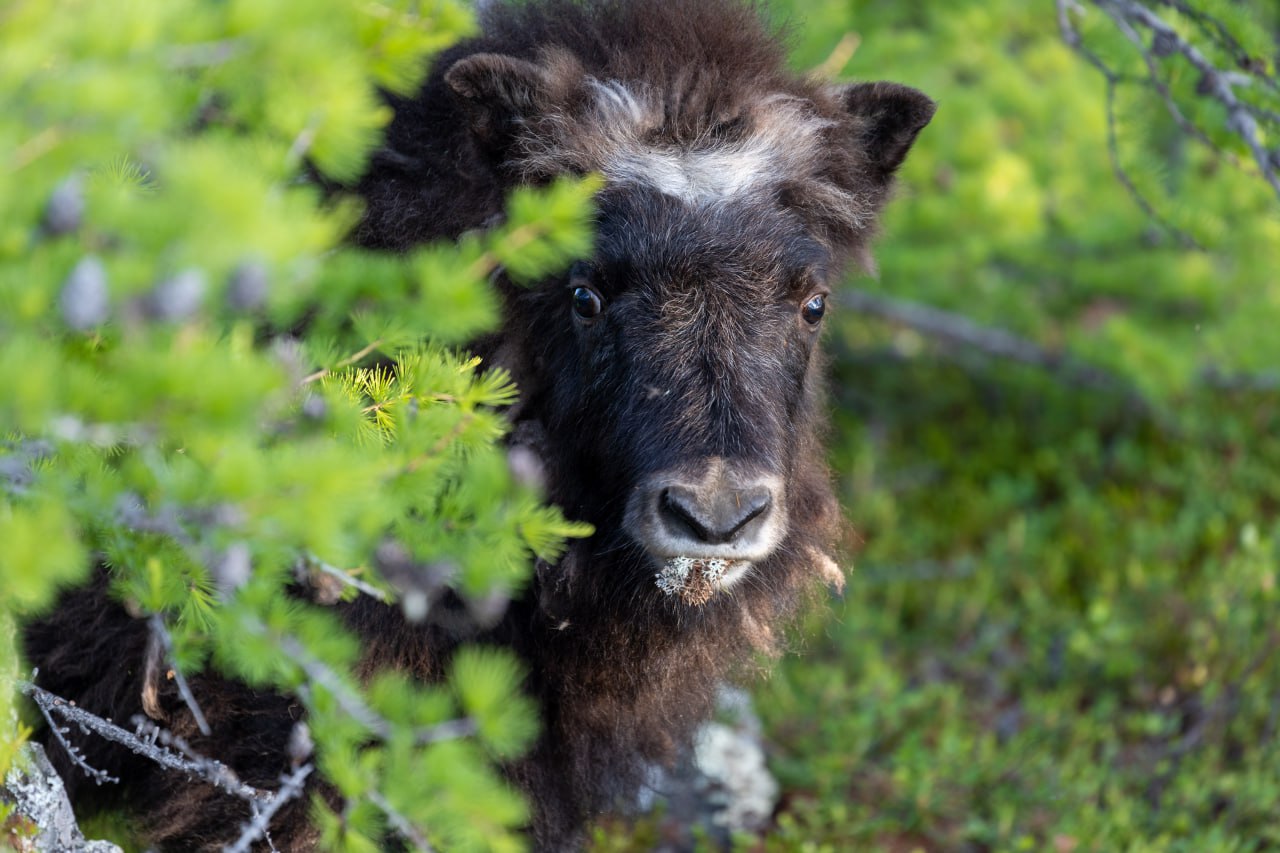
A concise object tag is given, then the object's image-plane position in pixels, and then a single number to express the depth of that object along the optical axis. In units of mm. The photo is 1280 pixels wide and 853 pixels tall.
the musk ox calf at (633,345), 6703
